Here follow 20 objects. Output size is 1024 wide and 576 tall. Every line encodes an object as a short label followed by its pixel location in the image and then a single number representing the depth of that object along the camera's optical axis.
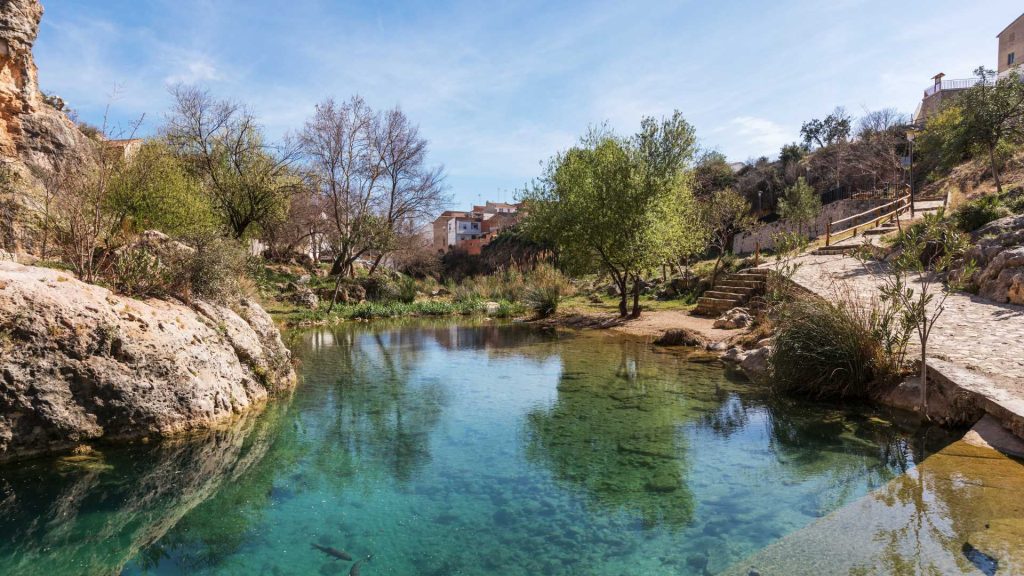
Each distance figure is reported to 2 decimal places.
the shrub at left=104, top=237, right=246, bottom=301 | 7.43
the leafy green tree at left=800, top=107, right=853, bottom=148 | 52.28
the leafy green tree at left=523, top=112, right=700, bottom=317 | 17.52
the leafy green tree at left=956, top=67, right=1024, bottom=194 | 20.83
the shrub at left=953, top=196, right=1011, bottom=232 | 15.55
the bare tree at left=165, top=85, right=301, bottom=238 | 25.11
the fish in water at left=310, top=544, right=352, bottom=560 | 3.84
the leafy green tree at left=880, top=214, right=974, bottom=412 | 6.30
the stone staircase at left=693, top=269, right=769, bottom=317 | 17.95
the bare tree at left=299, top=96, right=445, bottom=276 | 25.42
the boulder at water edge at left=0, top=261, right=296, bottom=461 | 5.29
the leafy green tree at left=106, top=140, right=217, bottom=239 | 15.42
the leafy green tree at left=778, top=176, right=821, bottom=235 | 30.75
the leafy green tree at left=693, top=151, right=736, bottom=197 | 42.70
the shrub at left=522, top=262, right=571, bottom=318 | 22.30
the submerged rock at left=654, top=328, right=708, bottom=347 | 13.98
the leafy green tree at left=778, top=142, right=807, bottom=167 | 46.62
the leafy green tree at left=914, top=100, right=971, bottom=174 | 22.48
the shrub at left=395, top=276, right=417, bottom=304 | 26.69
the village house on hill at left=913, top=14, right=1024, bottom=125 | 44.34
